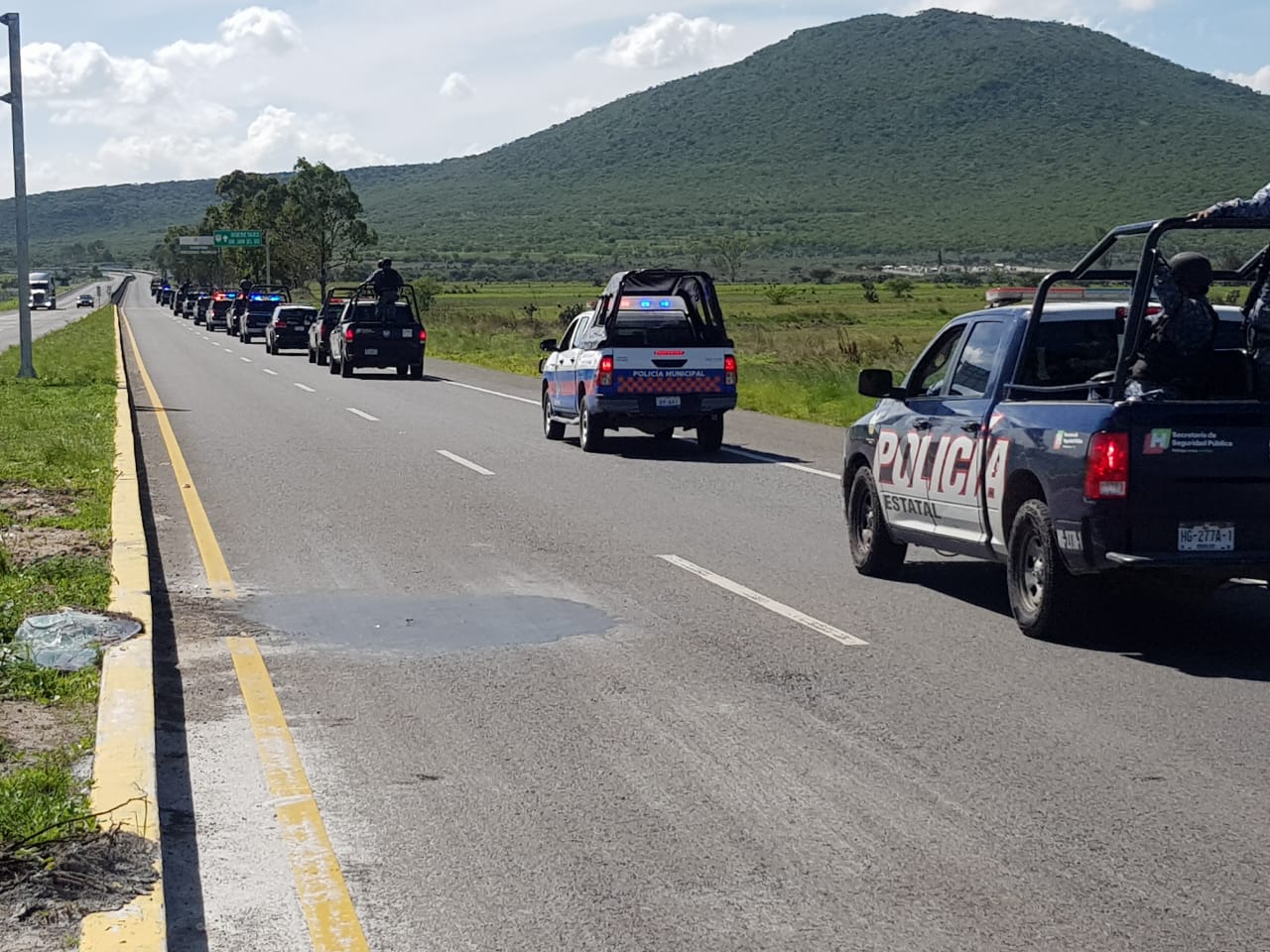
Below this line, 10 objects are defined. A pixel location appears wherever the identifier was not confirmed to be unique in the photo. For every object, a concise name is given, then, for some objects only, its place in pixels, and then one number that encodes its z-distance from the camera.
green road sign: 107.12
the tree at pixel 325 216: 85.12
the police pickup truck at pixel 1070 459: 8.50
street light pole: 32.94
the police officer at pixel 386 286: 38.97
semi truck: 137.75
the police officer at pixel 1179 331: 9.09
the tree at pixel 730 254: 157.62
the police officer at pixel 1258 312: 8.54
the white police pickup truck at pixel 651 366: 20.14
